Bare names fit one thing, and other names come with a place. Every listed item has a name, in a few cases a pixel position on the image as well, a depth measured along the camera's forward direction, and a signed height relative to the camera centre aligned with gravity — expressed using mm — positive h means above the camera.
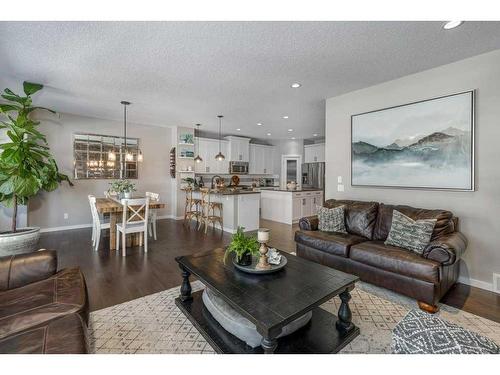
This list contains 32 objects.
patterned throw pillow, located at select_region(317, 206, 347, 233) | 3450 -487
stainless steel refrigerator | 8531 +421
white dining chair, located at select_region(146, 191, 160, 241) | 4734 -599
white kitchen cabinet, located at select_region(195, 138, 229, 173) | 7684 +953
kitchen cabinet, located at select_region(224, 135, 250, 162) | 8297 +1332
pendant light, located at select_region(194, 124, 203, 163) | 7491 +1416
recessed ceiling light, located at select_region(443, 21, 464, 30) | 2174 +1510
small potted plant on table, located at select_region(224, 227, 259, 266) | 2002 -519
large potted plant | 3361 +213
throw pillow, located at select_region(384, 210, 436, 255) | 2590 -518
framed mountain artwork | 2893 +579
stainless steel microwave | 8492 +684
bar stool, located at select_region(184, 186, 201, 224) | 6081 -584
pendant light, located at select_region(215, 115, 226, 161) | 6297 +870
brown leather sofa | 2293 -723
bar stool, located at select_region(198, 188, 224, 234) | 5504 -585
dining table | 3980 -428
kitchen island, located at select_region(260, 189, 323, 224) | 6312 -491
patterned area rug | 1773 -1189
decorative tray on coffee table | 1939 -680
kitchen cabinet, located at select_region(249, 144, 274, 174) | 9156 +1065
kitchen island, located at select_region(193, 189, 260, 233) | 5410 -511
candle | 1934 -403
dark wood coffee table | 1478 -771
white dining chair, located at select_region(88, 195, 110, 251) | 4086 -705
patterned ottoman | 1158 -780
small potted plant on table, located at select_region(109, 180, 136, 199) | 4590 -61
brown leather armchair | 1183 -776
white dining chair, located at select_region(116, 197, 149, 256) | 3908 -595
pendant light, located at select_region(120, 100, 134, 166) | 4670 +1575
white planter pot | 3398 -845
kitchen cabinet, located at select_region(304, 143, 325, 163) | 8570 +1247
